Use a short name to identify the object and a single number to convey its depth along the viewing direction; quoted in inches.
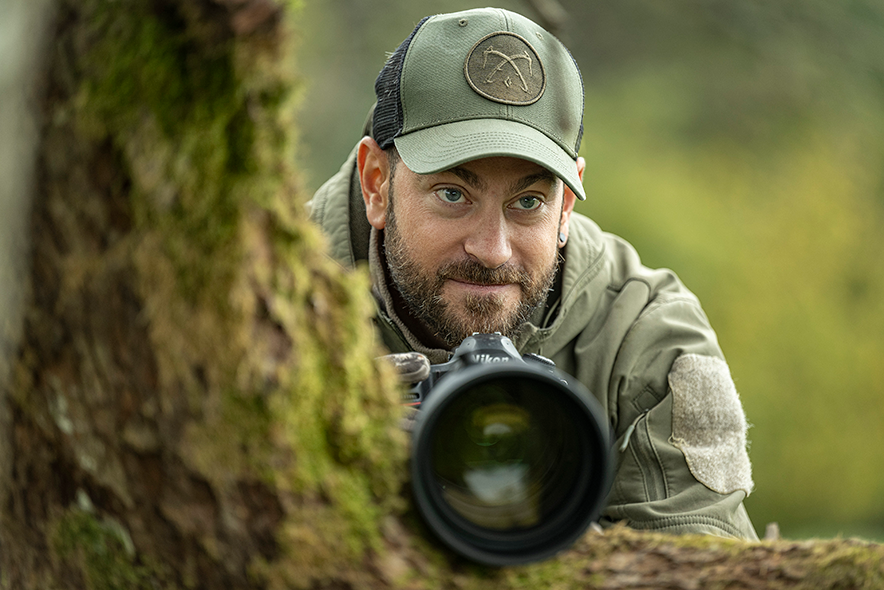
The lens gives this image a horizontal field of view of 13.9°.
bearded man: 113.1
